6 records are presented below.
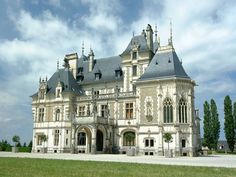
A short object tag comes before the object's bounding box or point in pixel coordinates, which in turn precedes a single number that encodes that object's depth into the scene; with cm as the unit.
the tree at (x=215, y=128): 4912
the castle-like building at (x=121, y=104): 3534
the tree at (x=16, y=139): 4553
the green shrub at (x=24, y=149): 4537
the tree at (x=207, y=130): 4944
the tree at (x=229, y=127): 4634
